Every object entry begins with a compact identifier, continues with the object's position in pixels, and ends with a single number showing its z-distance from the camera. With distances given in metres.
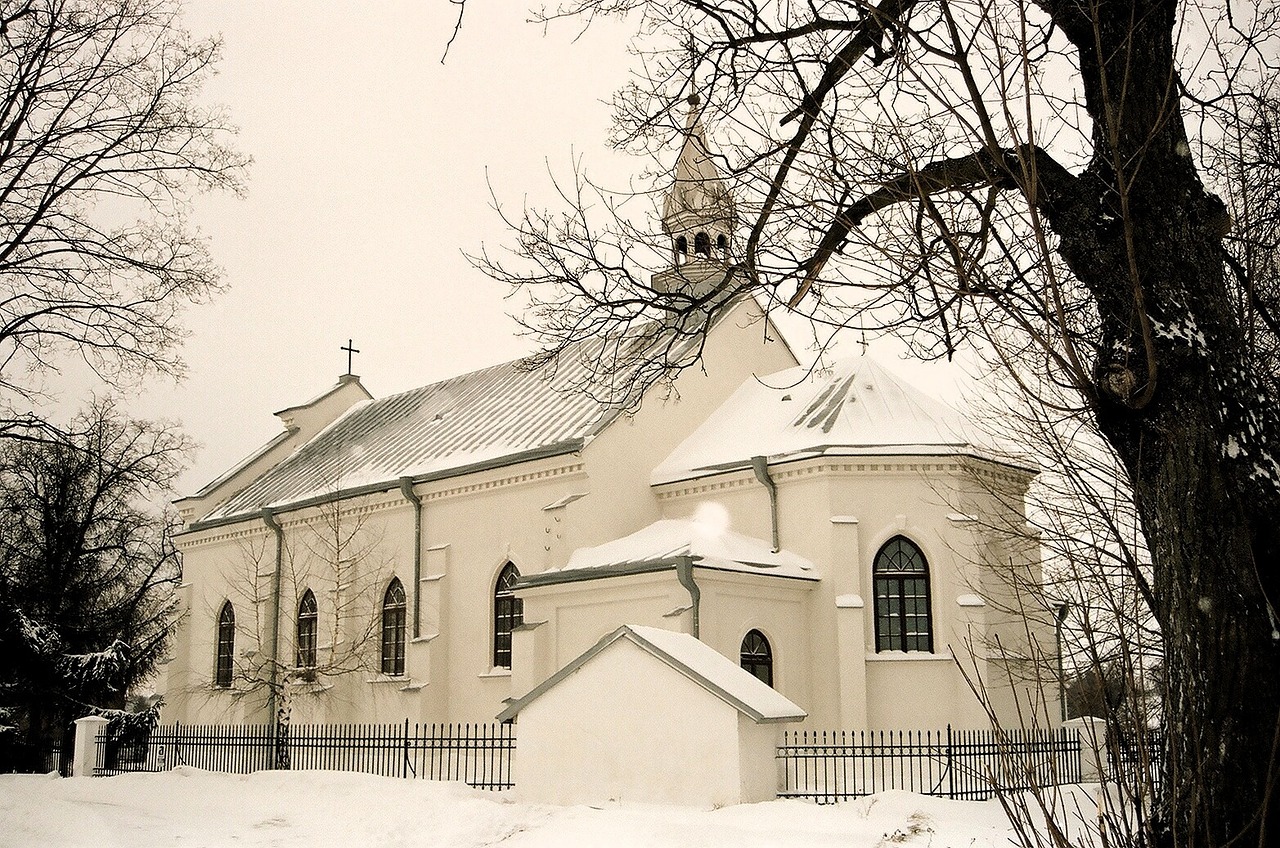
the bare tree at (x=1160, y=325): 4.45
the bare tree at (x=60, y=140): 14.97
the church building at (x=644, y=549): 20.62
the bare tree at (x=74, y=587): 24.06
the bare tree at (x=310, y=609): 27.91
